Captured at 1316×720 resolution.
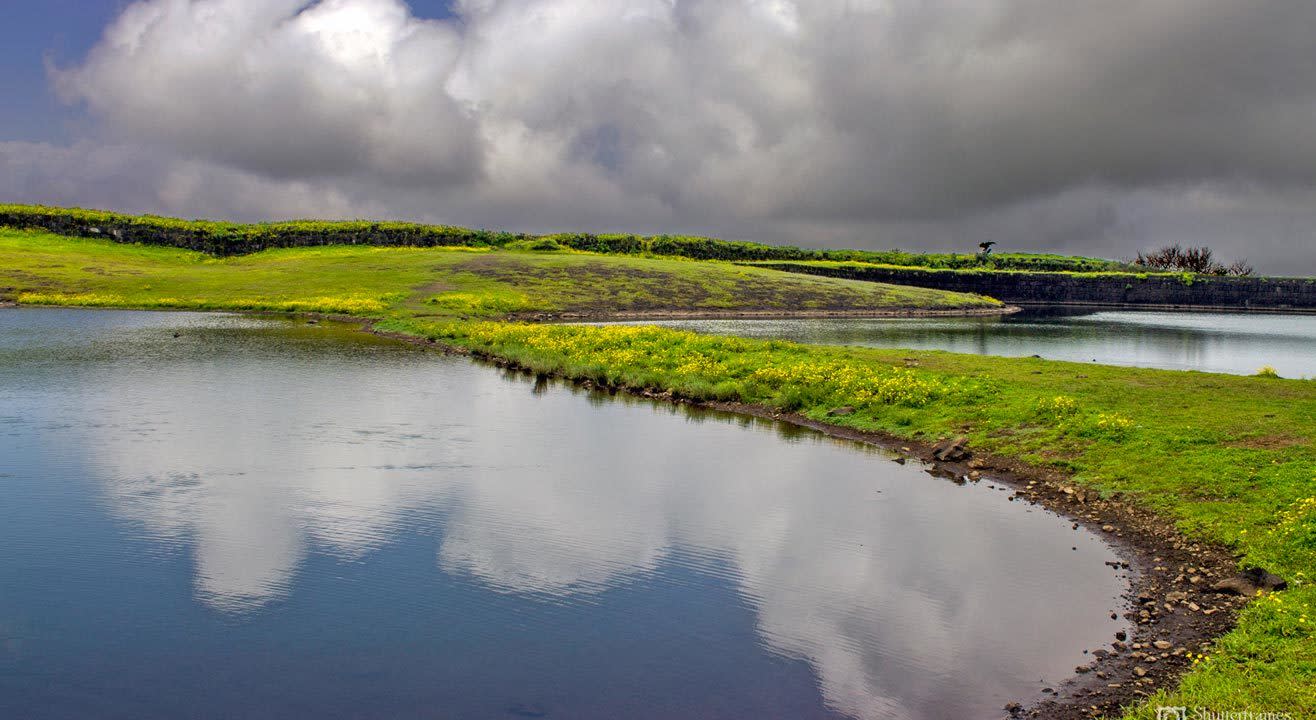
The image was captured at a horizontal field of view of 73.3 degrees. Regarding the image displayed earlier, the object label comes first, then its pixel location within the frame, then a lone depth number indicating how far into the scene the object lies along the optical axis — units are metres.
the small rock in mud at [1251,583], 13.84
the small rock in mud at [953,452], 24.72
